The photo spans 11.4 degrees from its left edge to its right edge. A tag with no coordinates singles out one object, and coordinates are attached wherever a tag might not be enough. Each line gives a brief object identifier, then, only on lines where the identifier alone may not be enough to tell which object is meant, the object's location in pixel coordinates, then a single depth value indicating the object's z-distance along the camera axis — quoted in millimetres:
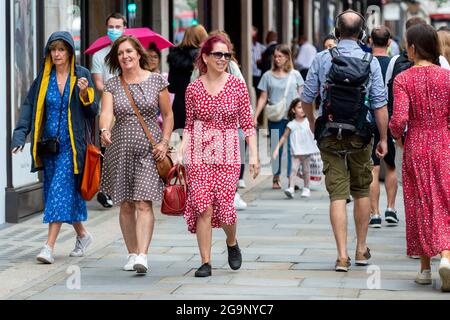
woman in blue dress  16885
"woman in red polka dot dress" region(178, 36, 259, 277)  15452
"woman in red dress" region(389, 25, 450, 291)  14576
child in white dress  25494
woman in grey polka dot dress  15716
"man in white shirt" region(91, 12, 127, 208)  22281
